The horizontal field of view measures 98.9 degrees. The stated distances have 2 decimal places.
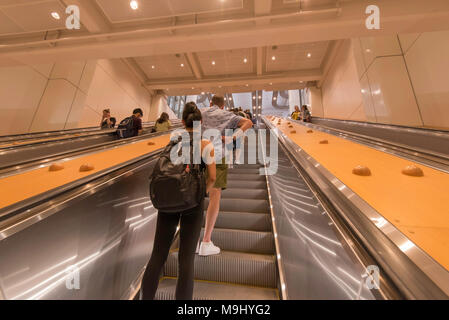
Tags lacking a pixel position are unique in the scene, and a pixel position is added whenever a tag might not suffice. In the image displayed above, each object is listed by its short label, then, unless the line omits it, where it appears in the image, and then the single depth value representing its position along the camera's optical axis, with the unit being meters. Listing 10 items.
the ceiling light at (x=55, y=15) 6.16
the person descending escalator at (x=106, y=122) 7.30
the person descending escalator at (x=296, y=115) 11.12
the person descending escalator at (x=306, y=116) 10.02
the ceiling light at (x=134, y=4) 5.91
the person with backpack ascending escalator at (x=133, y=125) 5.55
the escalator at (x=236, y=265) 1.77
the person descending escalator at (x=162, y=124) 6.27
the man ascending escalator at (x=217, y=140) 2.09
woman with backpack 1.35
